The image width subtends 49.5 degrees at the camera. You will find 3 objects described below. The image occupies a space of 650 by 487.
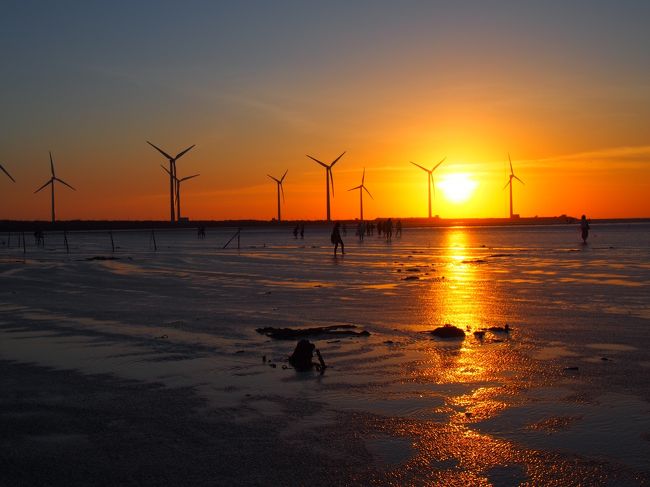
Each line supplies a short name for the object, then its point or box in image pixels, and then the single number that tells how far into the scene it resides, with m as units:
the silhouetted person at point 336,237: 45.14
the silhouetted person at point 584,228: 61.98
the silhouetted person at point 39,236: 81.42
